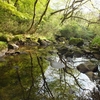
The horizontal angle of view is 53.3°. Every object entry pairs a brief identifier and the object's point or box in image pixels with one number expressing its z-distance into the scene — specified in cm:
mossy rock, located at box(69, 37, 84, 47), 1137
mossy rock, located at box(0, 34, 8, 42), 783
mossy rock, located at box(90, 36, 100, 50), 746
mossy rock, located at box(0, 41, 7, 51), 627
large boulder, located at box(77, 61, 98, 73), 455
